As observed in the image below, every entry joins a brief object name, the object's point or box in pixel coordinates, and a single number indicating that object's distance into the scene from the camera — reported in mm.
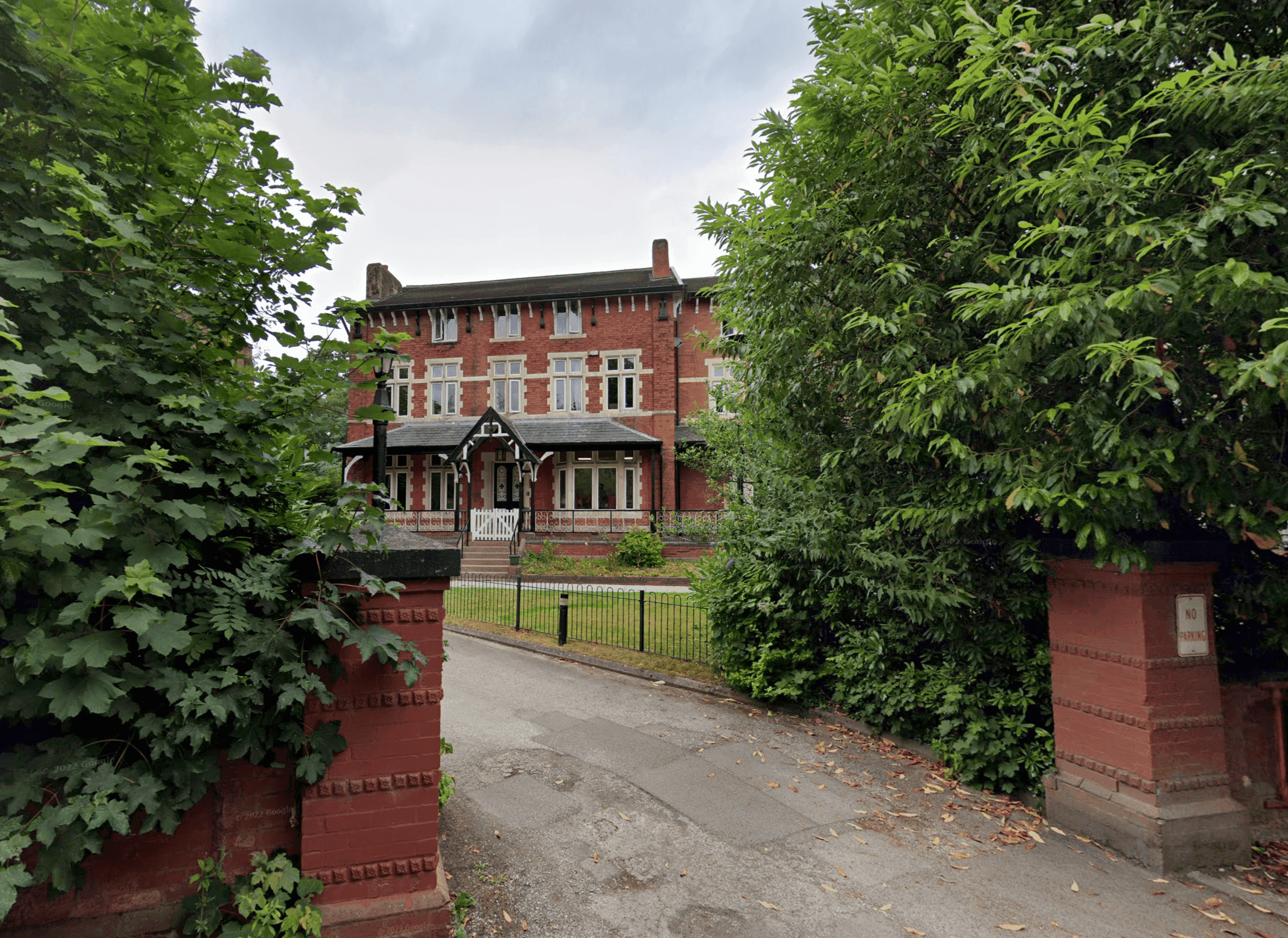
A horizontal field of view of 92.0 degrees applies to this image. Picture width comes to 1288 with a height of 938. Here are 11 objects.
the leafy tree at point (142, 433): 2264
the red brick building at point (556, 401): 26266
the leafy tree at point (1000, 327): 3602
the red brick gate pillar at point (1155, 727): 4363
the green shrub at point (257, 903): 2916
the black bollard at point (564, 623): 10742
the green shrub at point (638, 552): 21359
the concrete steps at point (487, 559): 21047
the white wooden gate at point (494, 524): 24344
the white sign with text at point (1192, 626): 4512
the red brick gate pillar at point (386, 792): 3215
